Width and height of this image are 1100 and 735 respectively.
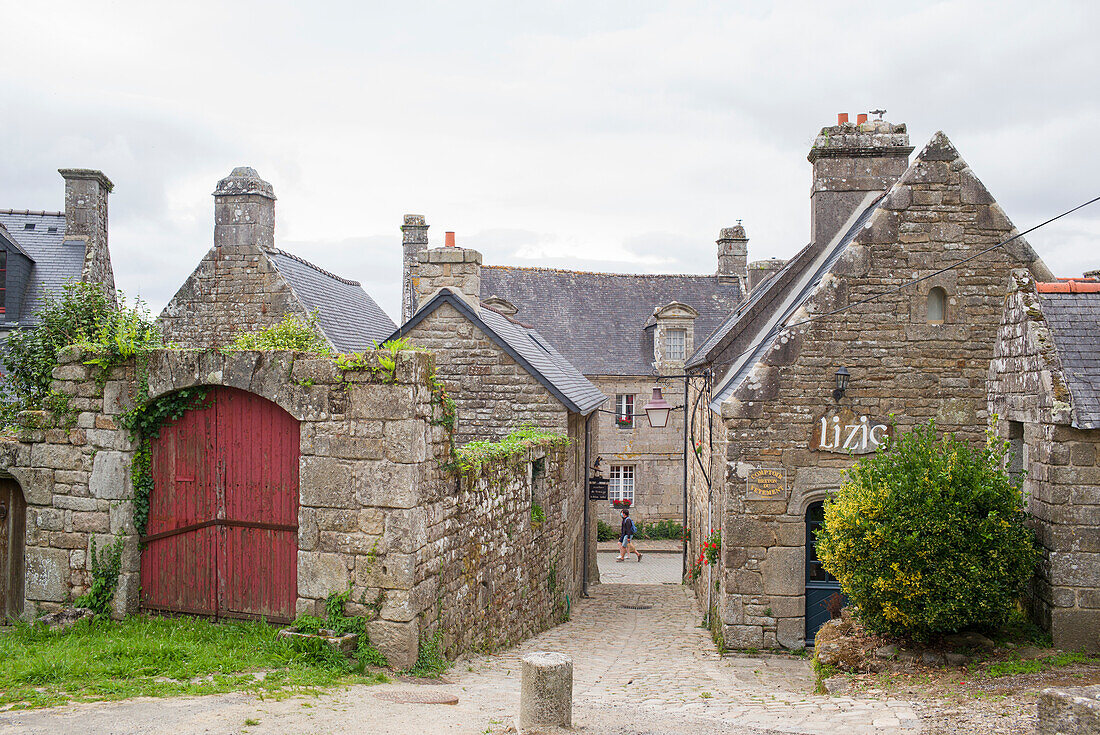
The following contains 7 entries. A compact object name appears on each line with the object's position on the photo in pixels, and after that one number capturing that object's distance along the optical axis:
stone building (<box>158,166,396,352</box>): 14.60
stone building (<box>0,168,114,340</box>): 15.95
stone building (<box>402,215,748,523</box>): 24.47
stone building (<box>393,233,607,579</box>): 11.98
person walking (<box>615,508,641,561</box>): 20.97
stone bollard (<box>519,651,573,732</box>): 4.87
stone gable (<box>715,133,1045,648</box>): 9.07
